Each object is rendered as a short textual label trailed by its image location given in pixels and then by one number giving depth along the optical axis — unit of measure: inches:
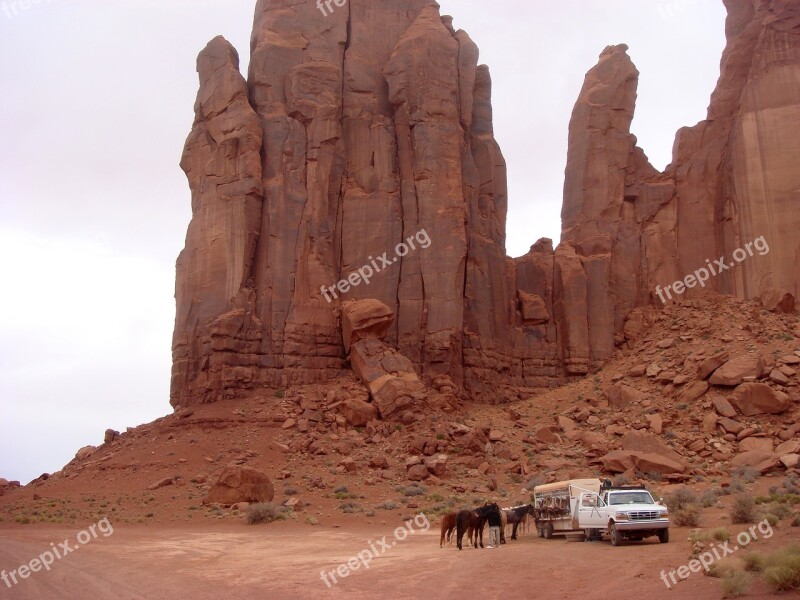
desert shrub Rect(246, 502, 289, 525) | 1032.8
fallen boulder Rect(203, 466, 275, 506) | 1143.6
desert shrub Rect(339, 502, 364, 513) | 1101.9
